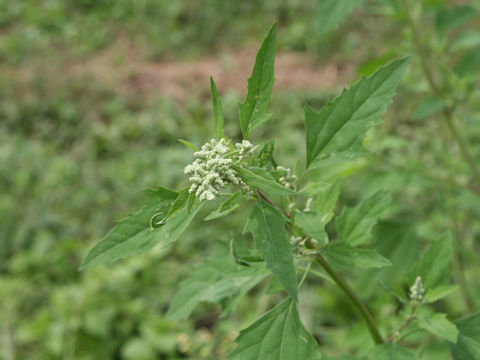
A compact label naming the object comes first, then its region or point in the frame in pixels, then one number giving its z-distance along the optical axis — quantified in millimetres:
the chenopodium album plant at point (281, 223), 426
